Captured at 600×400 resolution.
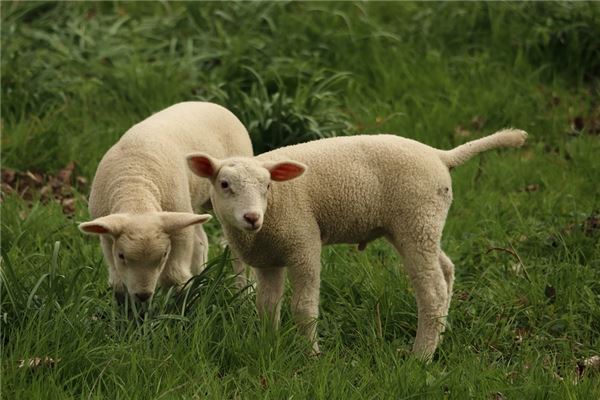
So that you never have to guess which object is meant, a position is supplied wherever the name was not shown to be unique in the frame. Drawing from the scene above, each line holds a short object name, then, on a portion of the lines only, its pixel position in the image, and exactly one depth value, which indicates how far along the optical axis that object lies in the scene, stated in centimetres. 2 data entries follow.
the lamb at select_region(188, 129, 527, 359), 1028
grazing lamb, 1007
